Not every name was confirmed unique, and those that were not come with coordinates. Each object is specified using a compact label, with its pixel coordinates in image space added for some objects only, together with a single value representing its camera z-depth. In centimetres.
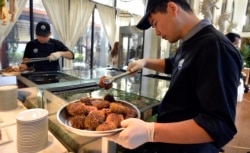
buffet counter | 93
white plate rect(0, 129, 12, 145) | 94
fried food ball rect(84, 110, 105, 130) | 66
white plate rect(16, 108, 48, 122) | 84
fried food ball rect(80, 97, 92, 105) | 86
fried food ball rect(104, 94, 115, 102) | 90
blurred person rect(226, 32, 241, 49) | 328
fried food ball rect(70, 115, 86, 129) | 67
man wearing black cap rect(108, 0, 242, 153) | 57
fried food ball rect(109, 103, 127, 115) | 76
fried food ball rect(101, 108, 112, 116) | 77
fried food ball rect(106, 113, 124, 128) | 66
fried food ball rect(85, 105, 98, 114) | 78
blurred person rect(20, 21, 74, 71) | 208
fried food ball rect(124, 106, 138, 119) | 77
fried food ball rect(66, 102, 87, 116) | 75
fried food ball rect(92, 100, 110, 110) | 83
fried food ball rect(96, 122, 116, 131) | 62
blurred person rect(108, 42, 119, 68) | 339
